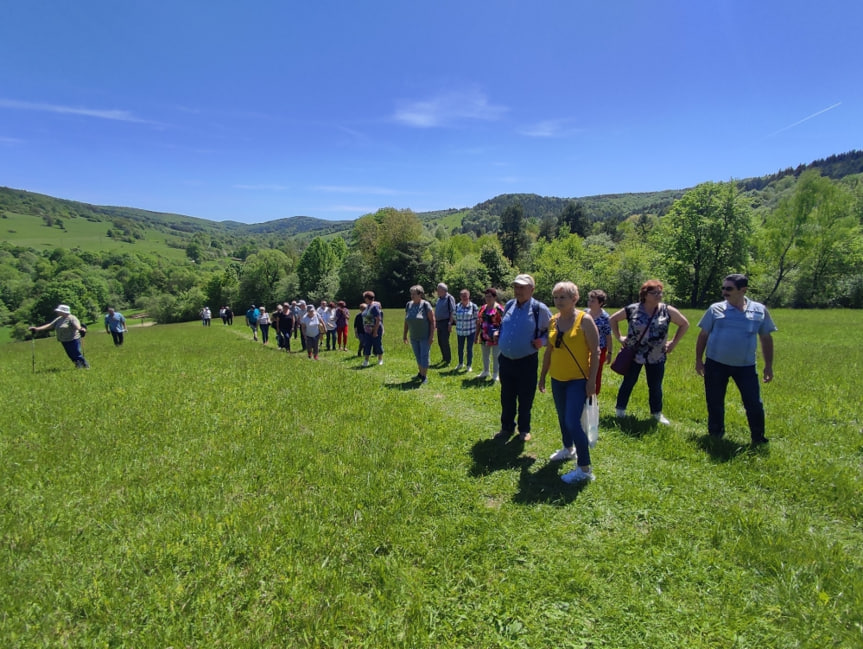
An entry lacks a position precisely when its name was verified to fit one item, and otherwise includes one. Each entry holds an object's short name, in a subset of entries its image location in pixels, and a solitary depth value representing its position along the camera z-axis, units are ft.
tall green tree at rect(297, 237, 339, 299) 225.56
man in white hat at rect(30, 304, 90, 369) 38.01
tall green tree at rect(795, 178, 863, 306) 139.23
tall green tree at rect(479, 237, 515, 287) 187.93
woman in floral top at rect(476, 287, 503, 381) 31.14
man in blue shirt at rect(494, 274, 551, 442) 18.17
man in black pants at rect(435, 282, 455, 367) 38.65
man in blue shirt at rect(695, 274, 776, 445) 18.21
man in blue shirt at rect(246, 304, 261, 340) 75.92
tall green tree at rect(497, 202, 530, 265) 265.34
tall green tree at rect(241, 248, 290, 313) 242.17
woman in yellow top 15.35
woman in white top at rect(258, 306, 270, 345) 70.61
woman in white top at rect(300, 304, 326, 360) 46.83
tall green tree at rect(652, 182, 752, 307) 147.23
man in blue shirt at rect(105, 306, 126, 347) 62.90
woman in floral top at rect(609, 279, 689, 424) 21.58
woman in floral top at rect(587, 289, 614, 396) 24.22
